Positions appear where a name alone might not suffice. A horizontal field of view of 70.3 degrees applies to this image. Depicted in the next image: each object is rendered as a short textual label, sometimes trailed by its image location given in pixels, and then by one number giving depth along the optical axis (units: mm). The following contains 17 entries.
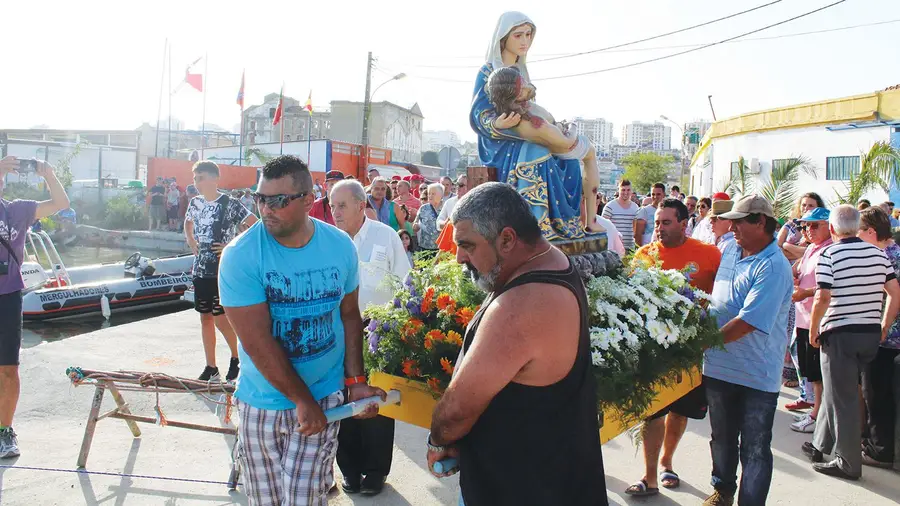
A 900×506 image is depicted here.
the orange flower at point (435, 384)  2884
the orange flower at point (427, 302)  3250
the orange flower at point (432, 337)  3000
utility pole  27733
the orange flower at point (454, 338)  2988
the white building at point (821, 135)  16406
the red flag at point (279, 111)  29625
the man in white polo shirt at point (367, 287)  4180
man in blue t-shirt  2617
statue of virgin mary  3928
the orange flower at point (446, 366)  2875
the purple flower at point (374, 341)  3255
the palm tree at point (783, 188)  10562
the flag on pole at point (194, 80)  31609
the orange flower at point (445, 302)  3156
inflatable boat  11766
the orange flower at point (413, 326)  3111
